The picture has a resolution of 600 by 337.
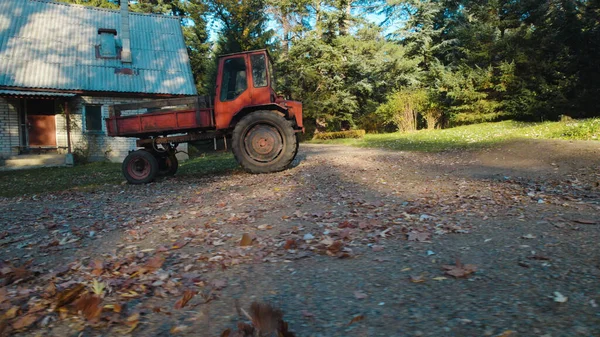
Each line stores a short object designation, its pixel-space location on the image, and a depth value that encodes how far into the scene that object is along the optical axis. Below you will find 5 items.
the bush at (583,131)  9.82
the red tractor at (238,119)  8.16
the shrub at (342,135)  21.89
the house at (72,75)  15.58
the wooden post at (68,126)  15.52
